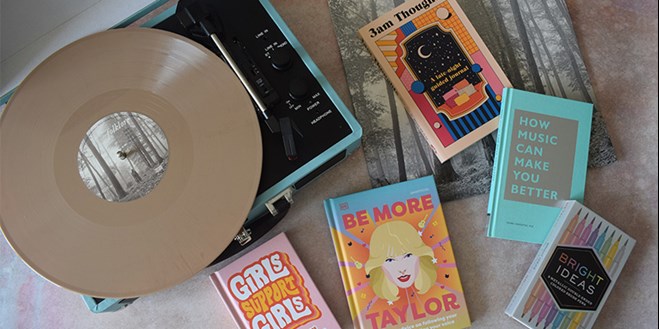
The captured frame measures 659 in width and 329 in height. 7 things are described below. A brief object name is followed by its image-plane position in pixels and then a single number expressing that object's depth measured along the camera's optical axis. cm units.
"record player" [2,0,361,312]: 91
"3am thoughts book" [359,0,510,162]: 103
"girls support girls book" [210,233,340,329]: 99
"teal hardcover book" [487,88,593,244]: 101
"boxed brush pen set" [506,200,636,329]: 97
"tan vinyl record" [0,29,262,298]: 83
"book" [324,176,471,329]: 99
